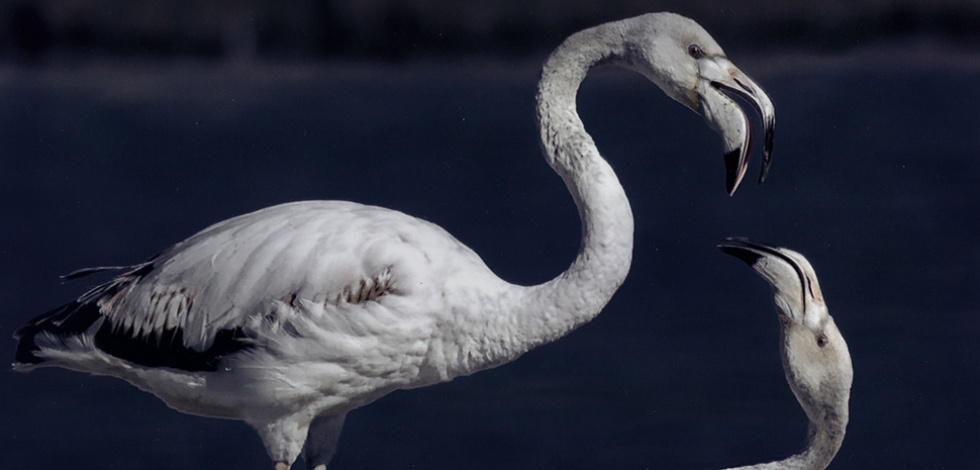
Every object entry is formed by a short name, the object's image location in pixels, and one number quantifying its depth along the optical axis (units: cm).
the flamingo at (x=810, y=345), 914
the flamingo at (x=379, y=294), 957
